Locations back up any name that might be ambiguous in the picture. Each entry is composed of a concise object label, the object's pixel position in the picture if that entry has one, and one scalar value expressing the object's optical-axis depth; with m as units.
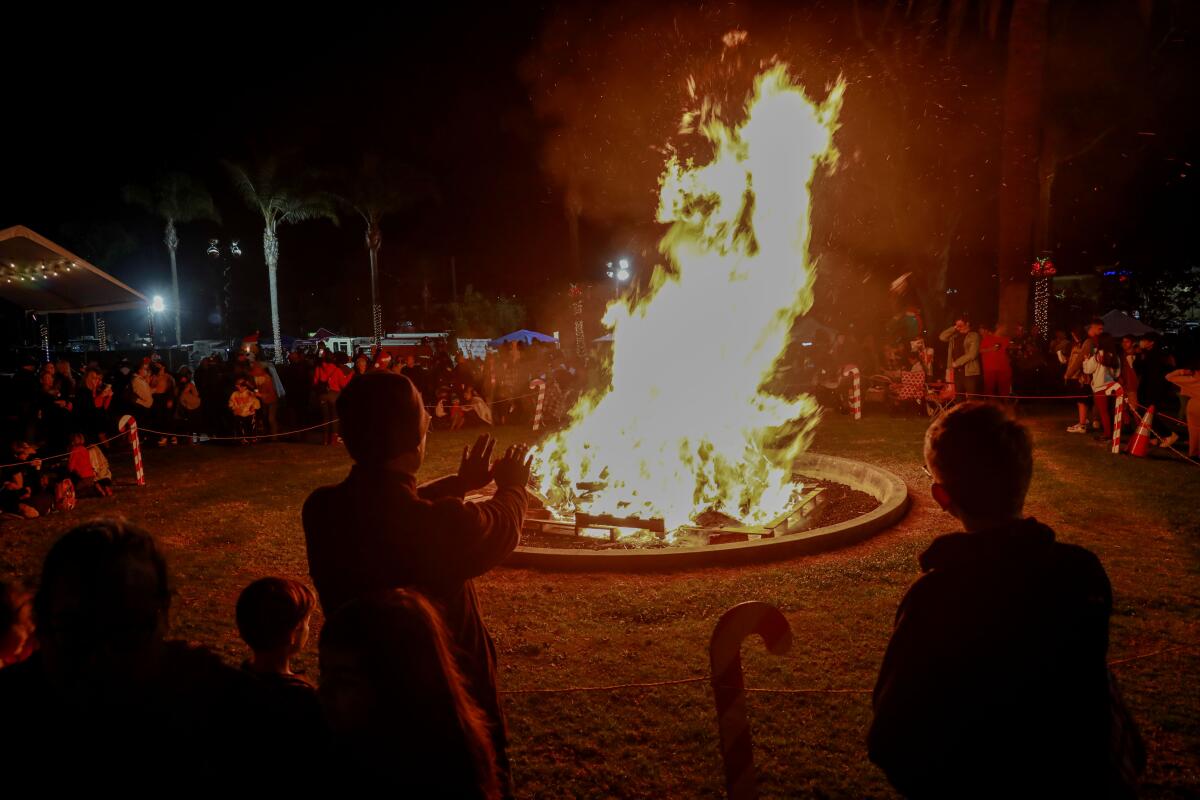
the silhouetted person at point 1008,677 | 1.97
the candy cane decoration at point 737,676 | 2.88
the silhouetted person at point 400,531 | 2.38
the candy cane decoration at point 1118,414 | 12.43
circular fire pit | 7.54
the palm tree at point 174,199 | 43.16
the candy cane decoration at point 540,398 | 16.70
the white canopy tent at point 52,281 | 19.17
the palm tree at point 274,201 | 38.19
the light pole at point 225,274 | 62.59
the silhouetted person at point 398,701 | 1.80
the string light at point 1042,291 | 22.74
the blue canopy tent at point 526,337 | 32.38
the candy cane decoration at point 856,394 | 18.09
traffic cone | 12.41
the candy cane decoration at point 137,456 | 12.33
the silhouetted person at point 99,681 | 1.78
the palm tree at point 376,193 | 40.62
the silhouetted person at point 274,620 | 2.96
